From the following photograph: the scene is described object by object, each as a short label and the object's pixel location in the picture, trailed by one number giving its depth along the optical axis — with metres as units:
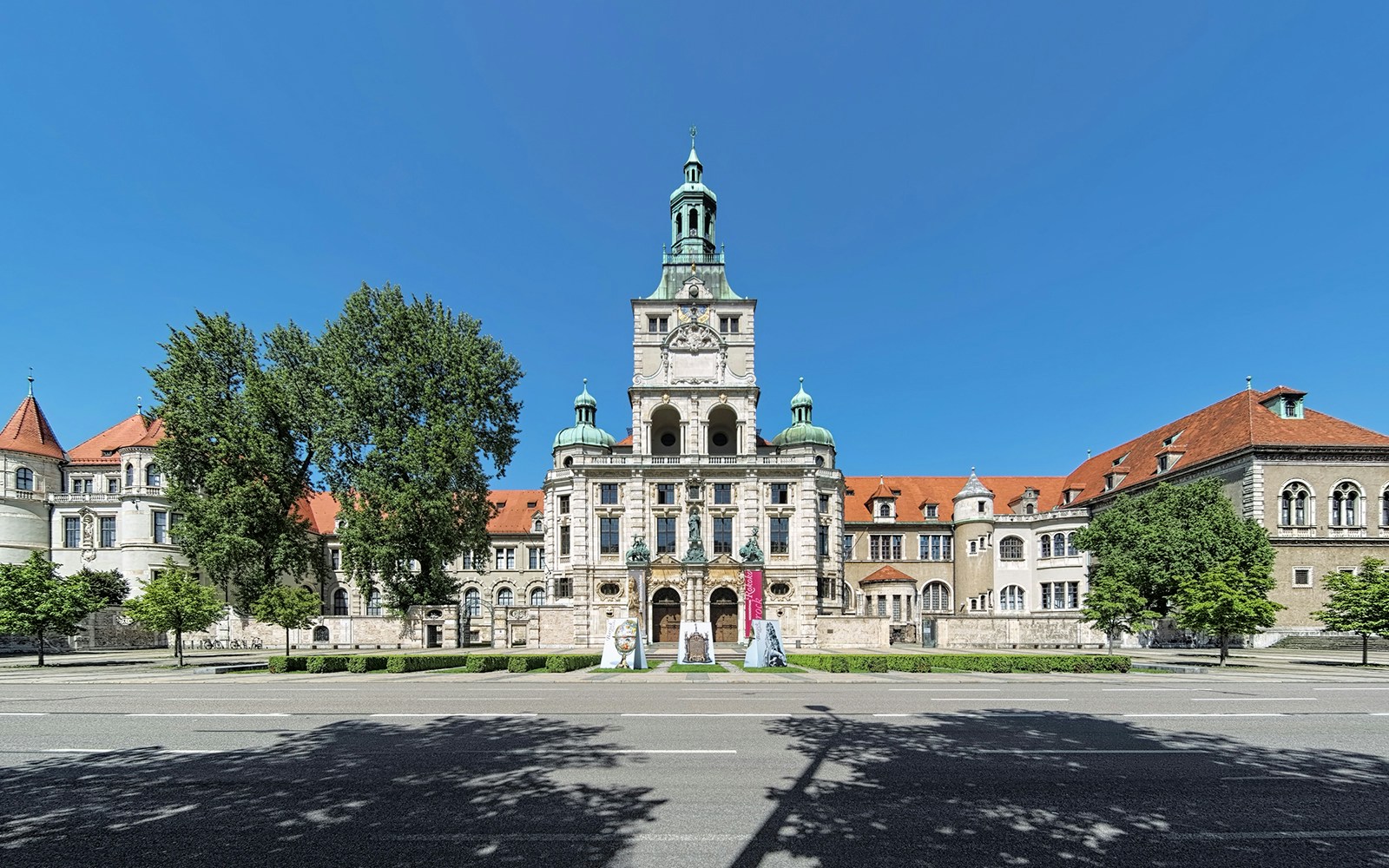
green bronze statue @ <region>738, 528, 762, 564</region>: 47.06
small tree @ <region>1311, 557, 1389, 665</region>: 28.70
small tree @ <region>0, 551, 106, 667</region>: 29.89
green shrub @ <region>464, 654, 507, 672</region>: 28.05
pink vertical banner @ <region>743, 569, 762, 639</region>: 46.59
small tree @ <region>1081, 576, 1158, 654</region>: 32.97
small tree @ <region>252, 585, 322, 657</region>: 32.66
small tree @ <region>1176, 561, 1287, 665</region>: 29.75
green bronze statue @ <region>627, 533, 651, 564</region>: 47.31
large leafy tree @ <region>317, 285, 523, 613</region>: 38.00
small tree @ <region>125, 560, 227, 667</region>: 30.17
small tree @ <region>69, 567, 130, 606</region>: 44.06
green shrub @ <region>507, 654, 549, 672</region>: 28.20
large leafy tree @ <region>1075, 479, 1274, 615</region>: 38.22
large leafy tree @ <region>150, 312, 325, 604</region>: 38.22
